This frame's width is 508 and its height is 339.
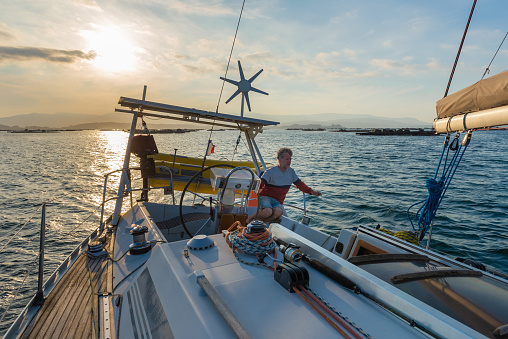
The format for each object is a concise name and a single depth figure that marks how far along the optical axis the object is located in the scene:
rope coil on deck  2.08
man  4.55
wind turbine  7.15
